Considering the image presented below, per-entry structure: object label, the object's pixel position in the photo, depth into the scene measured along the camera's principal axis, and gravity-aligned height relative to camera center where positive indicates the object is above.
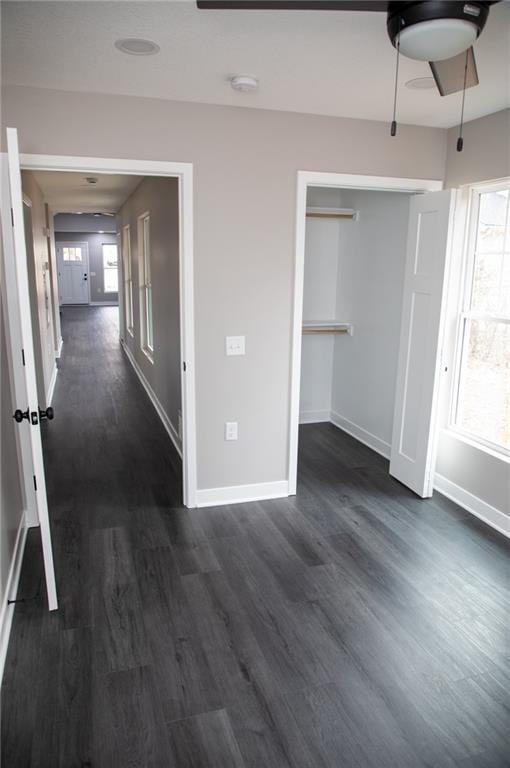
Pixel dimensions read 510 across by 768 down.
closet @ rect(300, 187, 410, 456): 4.59 -0.35
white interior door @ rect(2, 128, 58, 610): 2.29 -0.18
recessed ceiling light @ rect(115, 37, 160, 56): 2.28 +0.91
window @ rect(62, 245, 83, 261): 16.91 +0.31
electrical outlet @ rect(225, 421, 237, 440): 3.71 -1.07
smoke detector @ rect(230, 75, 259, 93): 2.71 +0.90
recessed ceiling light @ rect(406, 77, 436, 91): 2.70 +0.92
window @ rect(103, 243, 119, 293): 17.30 -0.09
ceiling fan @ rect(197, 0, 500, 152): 1.62 +0.76
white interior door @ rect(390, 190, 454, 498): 3.64 -0.47
